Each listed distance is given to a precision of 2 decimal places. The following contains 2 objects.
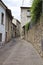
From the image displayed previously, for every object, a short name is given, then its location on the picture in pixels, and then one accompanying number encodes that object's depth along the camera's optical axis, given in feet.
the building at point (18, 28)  73.68
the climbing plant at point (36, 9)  14.17
